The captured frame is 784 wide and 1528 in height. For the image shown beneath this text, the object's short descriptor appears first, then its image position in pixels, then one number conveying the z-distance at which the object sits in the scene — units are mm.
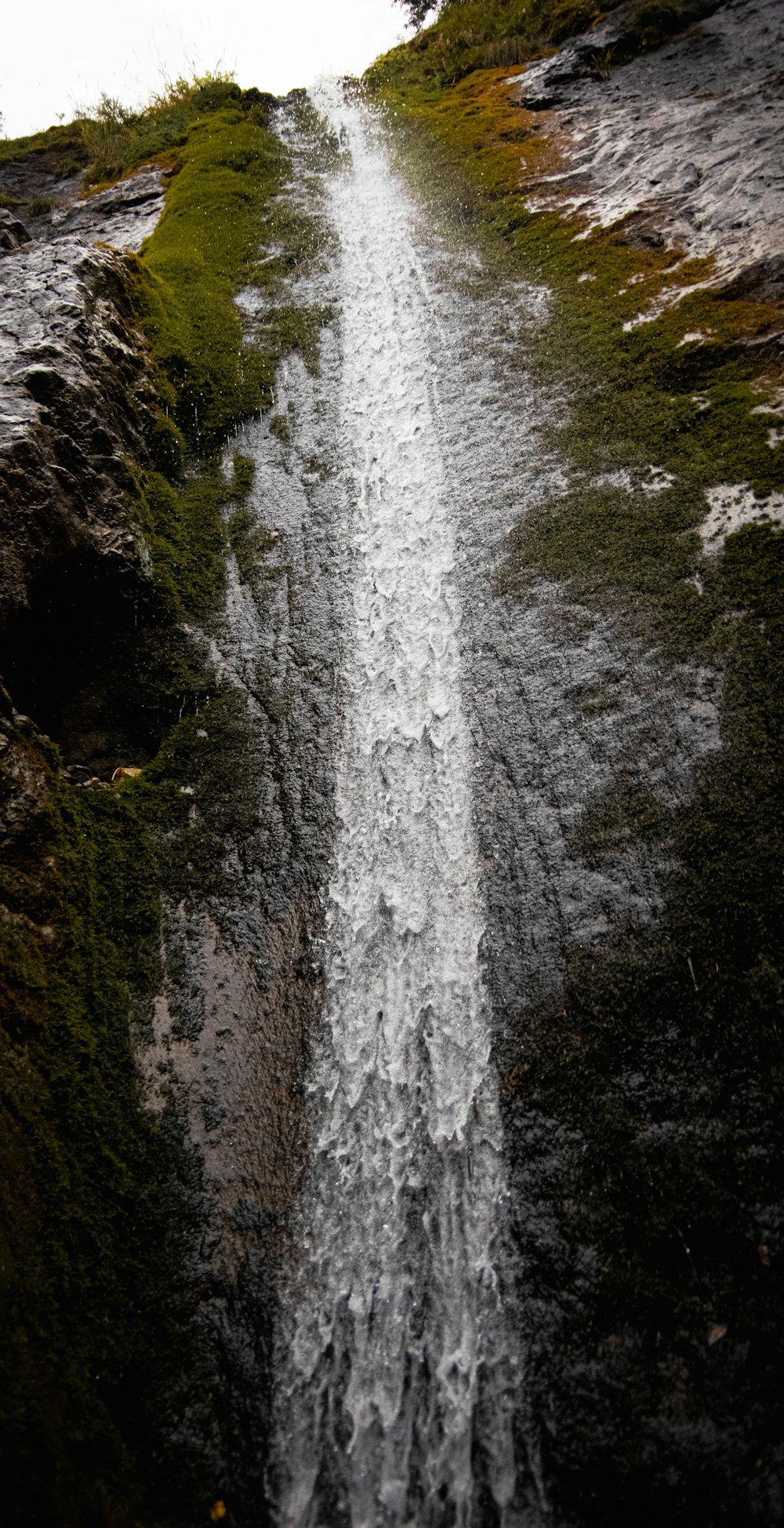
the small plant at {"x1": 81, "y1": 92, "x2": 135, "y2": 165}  11031
